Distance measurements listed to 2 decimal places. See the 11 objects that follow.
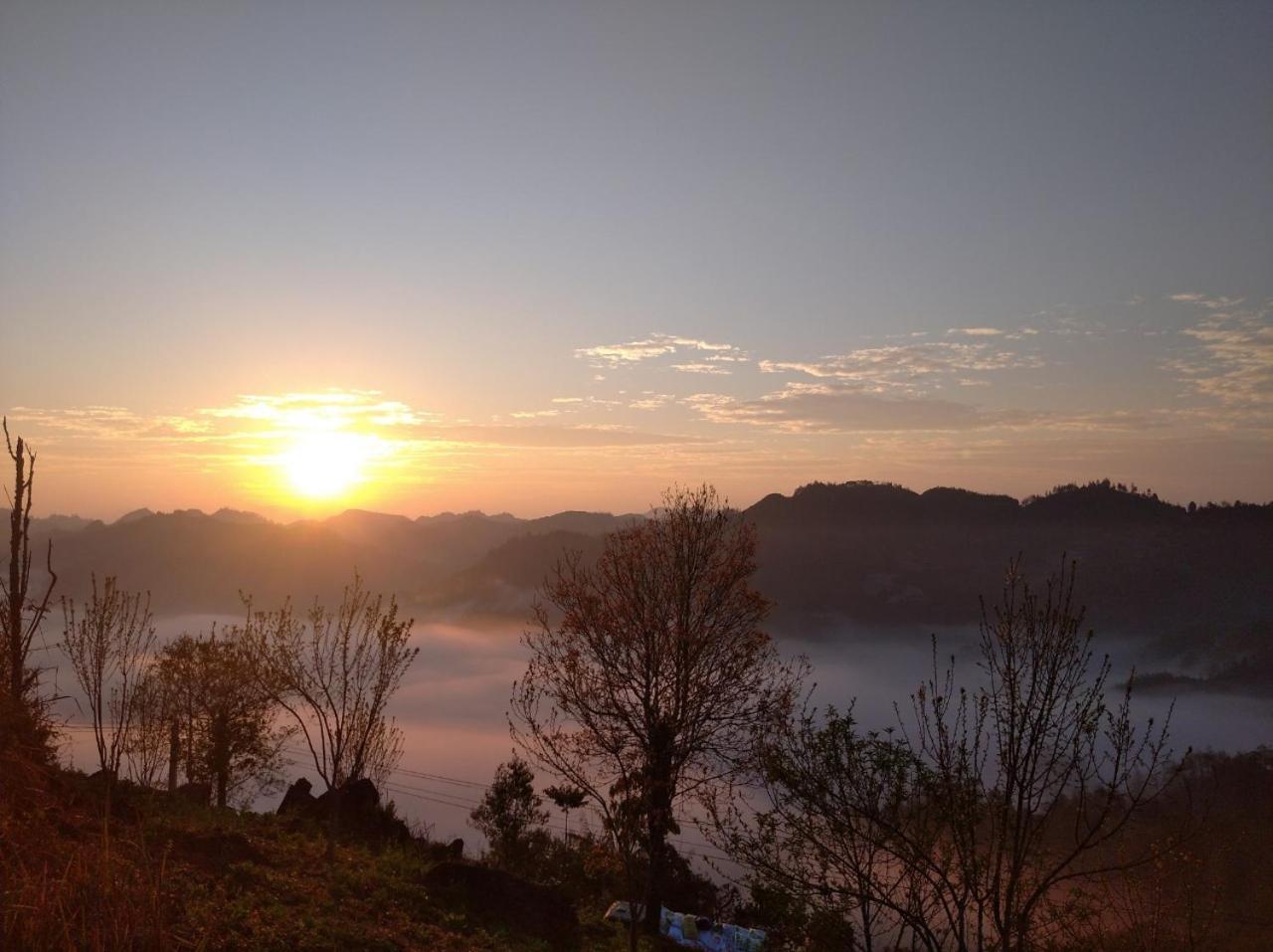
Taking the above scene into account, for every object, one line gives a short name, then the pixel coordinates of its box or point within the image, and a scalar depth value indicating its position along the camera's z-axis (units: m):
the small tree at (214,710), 43.19
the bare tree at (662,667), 23.97
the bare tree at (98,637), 23.28
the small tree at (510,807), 49.78
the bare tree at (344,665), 21.92
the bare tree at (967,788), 10.06
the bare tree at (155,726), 40.12
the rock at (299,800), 27.98
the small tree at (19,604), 17.83
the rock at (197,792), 29.25
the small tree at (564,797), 41.26
